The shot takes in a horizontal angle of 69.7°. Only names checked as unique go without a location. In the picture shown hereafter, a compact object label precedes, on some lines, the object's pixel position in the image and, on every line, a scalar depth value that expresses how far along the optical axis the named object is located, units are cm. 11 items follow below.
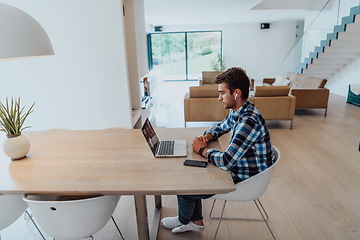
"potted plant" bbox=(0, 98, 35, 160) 167
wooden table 132
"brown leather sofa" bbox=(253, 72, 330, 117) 533
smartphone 153
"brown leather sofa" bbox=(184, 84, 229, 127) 464
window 1191
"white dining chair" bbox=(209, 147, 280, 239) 164
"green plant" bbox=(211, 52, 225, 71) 1139
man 150
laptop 167
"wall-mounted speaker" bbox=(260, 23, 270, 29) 1102
